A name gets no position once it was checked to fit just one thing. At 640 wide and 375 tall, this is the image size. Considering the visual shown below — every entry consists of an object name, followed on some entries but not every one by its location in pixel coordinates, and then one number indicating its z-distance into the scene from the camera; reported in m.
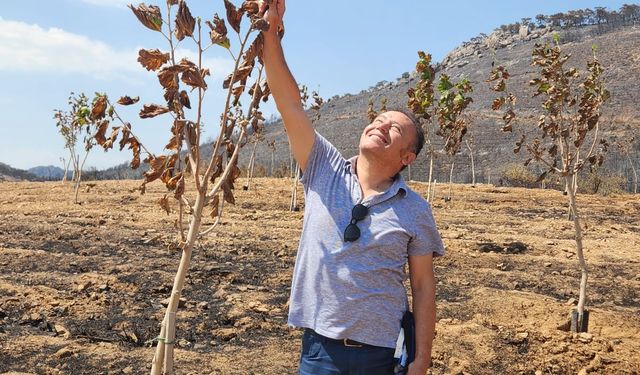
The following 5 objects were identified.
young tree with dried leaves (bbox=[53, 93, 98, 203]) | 17.33
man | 2.05
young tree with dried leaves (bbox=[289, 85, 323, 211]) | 13.83
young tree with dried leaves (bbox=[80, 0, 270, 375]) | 2.39
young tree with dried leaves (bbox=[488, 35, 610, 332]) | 5.53
